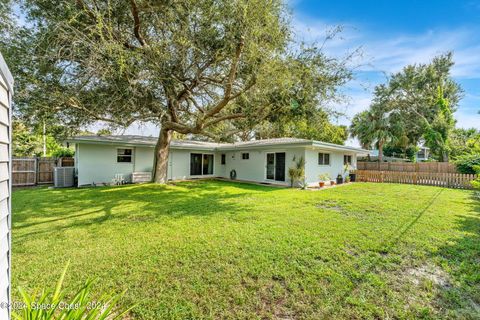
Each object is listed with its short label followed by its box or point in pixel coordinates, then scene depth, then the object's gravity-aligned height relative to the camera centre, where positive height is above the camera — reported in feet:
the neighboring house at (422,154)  111.14 +2.70
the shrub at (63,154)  47.26 +1.25
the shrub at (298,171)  40.34 -2.14
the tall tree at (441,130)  68.57 +9.29
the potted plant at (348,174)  52.34 -3.51
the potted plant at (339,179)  49.17 -4.38
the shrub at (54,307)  5.57 -3.92
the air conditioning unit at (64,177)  37.58 -2.97
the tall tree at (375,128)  75.51 +11.15
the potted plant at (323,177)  44.54 -3.58
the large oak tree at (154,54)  20.18 +10.79
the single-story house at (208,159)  39.75 +0.13
